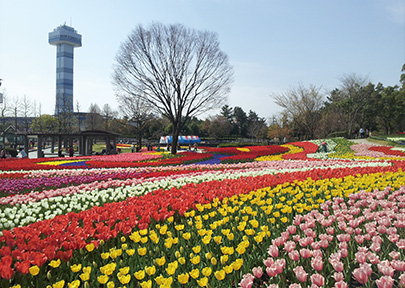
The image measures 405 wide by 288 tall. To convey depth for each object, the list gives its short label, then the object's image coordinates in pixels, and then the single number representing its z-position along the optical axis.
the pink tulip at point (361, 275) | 1.84
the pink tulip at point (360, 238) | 2.46
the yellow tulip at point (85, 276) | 2.06
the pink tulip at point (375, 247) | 2.31
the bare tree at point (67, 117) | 42.54
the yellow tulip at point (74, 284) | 2.04
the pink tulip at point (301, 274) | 1.89
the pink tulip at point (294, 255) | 2.18
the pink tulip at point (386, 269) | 1.84
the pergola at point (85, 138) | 23.94
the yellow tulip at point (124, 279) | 2.01
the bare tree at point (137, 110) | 38.47
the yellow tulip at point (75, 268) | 2.23
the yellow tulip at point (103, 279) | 2.00
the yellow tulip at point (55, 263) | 2.27
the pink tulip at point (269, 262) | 2.15
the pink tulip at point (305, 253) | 2.20
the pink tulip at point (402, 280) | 1.82
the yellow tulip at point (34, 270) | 2.15
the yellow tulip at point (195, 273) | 1.98
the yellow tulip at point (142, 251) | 2.46
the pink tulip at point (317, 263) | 2.00
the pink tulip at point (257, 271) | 2.05
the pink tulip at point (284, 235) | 2.58
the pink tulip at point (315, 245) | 2.36
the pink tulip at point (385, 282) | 1.72
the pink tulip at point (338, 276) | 1.85
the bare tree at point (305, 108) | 37.84
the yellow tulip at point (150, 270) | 2.10
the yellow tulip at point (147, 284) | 1.87
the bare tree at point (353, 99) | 45.62
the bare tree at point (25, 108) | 45.94
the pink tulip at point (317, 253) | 2.21
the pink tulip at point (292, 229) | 2.83
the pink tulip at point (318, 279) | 1.80
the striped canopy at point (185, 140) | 50.81
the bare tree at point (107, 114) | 65.50
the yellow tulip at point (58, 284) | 2.09
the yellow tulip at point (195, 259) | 2.24
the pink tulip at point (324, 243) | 2.41
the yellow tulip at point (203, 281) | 1.89
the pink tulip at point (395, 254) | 2.13
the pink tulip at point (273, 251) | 2.32
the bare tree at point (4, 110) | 38.53
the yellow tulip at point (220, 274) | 1.95
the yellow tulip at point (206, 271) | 2.01
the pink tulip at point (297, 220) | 3.03
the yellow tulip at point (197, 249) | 2.45
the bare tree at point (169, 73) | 19.86
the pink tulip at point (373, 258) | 2.11
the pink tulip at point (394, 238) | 2.44
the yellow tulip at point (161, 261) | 2.27
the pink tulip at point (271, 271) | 2.00
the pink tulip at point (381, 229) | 2.69
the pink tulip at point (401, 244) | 2.39
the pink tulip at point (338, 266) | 1.94
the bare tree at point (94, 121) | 62.38
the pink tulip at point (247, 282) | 1.86
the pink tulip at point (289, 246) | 2.31
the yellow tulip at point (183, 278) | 1.92
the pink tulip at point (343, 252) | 2.20
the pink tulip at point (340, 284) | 1.74
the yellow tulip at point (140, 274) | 2.04
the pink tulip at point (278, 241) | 2.51
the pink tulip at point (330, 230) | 2.68
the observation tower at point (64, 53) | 140.88
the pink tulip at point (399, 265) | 1.96
